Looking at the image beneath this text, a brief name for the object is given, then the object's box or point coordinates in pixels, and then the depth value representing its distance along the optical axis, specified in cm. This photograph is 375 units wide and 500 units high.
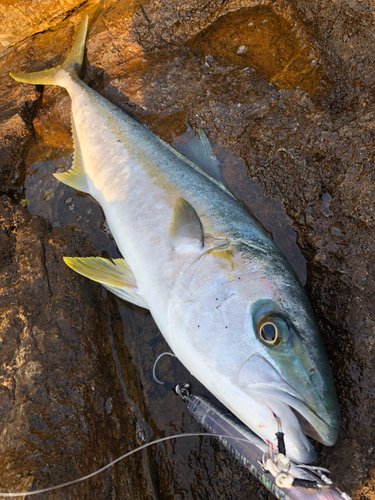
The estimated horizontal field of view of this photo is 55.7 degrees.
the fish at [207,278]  23
